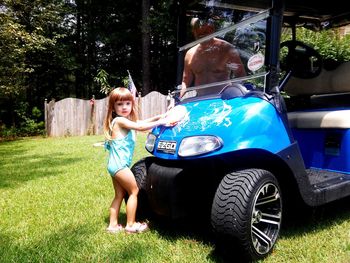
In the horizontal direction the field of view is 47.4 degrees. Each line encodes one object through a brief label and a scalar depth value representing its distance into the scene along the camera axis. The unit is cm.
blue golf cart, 260
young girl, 325
